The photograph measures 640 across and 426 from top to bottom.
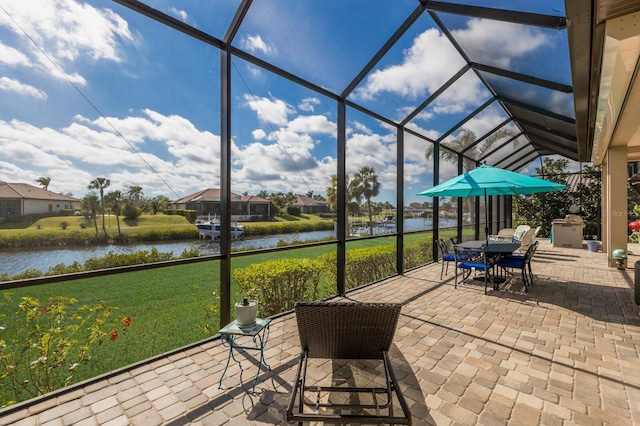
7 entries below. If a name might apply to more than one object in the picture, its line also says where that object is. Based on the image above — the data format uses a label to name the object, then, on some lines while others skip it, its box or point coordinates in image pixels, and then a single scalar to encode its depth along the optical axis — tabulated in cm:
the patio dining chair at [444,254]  613
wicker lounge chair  213
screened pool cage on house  330
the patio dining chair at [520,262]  521
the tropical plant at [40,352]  266
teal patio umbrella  493
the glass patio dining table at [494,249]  526
